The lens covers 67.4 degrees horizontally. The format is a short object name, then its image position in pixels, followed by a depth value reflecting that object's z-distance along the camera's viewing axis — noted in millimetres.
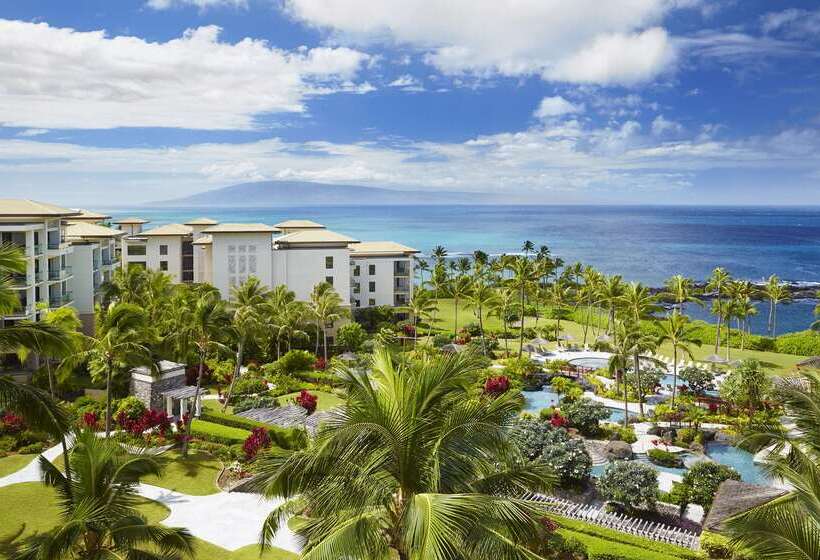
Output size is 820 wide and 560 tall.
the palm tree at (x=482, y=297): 49031
